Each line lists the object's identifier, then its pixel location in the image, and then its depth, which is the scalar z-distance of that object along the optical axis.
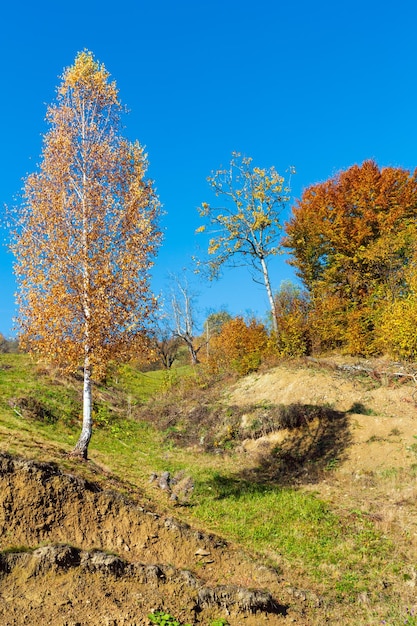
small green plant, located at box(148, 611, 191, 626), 6.04
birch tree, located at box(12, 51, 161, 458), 11.68
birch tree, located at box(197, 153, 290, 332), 30.86
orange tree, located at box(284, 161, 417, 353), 32.56
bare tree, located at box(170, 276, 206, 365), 52.86
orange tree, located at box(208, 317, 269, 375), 30.14
